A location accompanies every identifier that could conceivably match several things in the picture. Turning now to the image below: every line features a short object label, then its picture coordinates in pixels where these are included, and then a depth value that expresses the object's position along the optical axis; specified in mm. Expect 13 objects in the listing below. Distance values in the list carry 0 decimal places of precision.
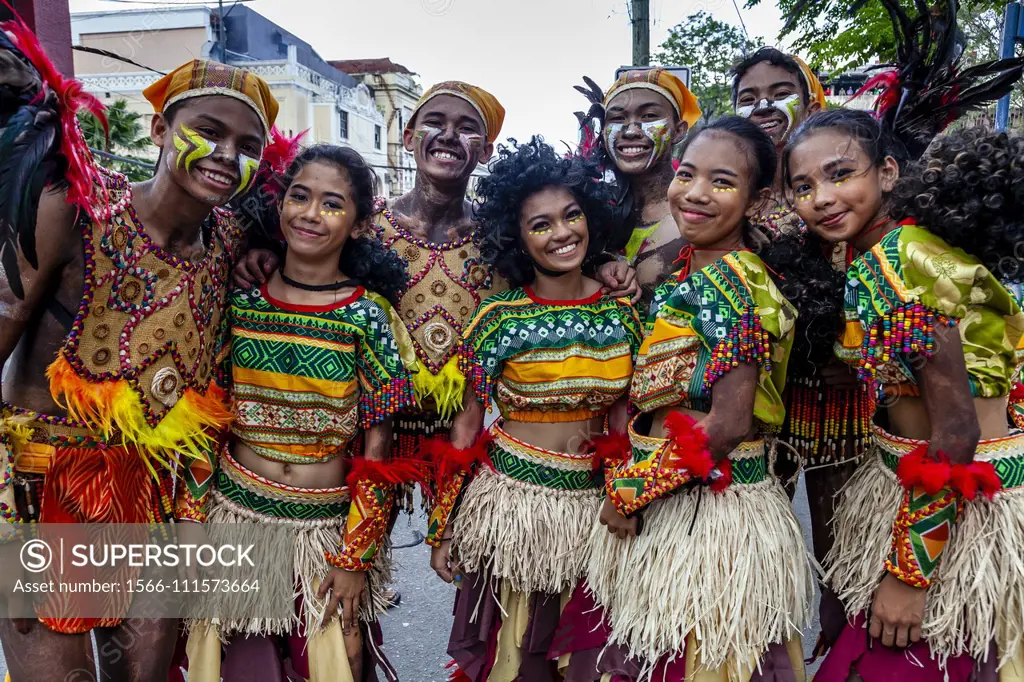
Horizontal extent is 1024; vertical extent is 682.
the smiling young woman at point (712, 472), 1986
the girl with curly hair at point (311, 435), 2373
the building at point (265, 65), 11445
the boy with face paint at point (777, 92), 3084
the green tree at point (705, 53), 10938
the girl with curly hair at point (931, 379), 1774
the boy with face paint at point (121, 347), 2031
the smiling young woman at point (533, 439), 2434
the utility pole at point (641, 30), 7316
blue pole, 4469
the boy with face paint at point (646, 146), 2910
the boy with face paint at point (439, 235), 2887
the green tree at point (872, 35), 6352
